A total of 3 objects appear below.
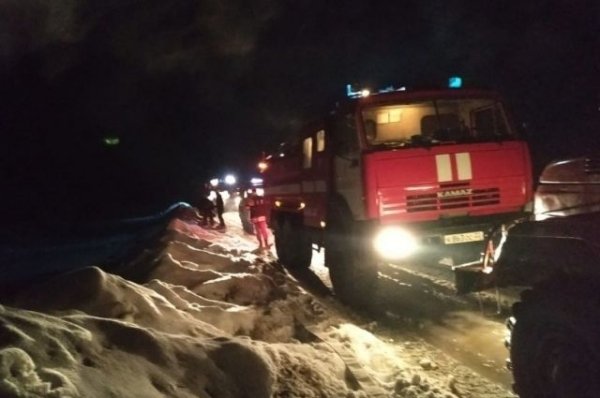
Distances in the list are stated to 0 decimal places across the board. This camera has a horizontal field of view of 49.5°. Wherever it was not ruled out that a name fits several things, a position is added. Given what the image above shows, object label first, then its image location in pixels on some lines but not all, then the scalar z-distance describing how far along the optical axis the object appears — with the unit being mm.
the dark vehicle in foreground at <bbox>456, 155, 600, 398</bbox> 3473
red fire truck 8062
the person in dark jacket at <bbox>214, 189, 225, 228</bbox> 23131
